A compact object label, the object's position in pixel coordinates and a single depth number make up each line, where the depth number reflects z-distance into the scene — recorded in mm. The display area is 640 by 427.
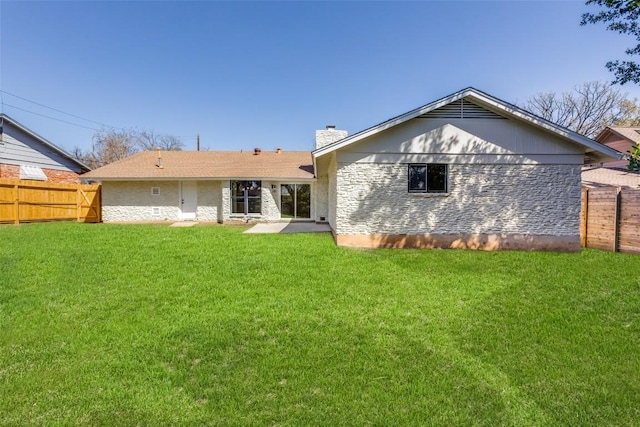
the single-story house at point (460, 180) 10203
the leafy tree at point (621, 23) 9062
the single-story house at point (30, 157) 17547
